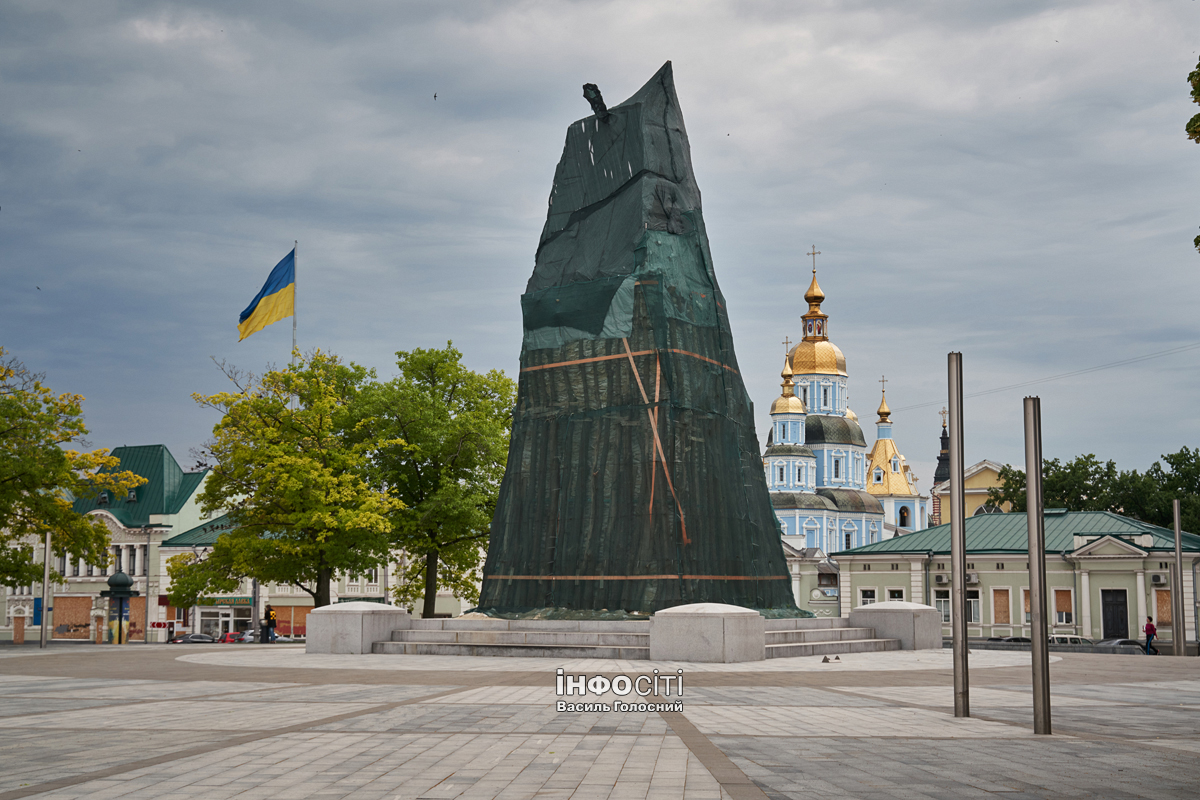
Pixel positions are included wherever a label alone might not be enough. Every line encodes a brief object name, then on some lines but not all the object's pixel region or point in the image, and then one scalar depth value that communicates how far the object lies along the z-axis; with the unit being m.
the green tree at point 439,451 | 37.84
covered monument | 27.47
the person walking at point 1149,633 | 33.00
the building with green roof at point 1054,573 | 45.38
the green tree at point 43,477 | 32.53
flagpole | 40.81
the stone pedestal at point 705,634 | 21.25
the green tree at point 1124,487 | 64.12
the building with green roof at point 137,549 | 63.81
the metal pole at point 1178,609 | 31.56
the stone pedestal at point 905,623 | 27.03
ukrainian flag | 40.72
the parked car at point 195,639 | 57.22
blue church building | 115.87
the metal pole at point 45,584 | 35.00
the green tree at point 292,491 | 34.75
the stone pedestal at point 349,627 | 24.79
